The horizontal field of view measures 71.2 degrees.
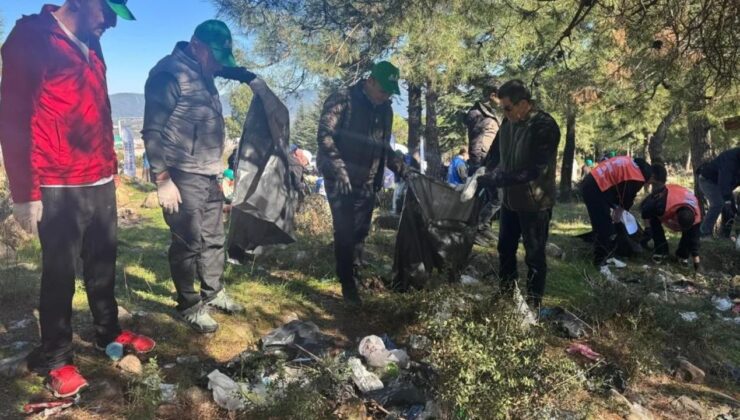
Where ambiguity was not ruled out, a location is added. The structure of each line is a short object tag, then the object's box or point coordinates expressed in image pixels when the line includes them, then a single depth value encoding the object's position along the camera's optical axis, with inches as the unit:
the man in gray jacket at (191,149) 109.0
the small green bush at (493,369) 75.1
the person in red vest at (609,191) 204.8
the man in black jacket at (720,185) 253.4
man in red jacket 85.0
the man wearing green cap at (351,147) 139.6
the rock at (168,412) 85.0
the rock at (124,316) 123.3
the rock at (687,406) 97.1
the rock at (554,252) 218.5
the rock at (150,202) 417.0
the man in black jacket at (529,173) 126.6
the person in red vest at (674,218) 202.1
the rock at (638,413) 92.3
